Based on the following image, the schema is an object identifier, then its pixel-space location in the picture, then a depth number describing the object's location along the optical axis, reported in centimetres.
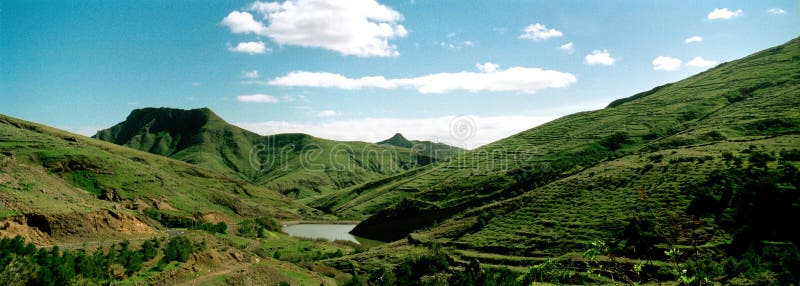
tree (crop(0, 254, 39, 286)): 2798
